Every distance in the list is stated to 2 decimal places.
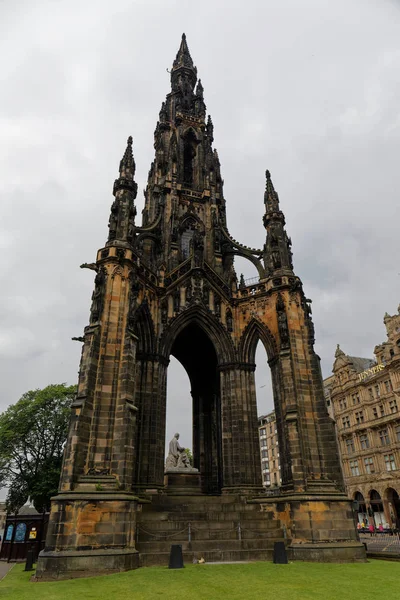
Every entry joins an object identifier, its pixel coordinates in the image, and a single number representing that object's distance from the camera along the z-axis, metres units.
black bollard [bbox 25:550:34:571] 12.62
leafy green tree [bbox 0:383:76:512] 30.55
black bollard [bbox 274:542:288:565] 11.46
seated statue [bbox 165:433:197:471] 18.94
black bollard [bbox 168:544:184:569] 10.58
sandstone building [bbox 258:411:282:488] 65.25
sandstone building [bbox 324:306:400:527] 37.91
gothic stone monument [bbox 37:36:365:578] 12.00
